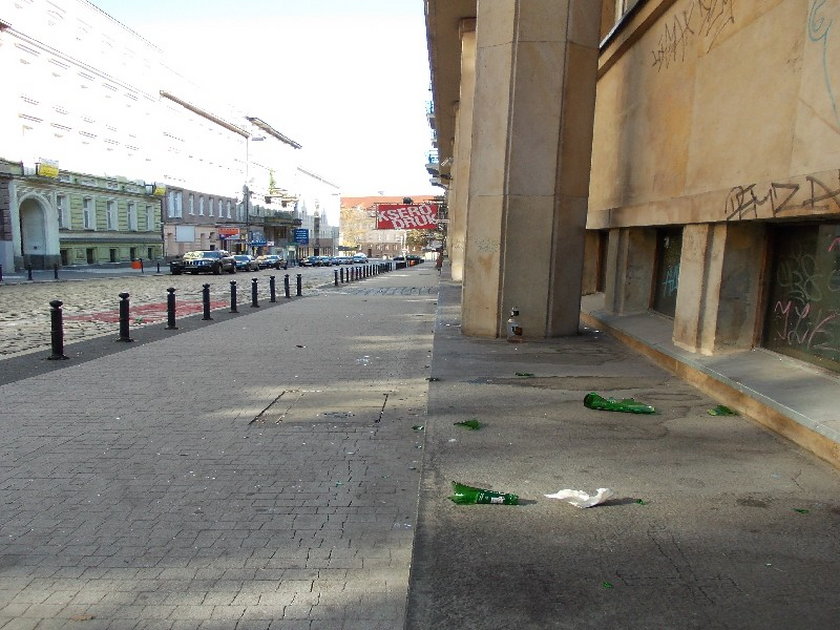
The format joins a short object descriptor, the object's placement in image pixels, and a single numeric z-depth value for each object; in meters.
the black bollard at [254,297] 17.91
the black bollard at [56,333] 9.20
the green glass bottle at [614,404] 5.47
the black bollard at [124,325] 10.92
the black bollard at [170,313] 12.80
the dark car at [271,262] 55.22
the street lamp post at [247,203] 67.97
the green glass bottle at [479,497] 3.58
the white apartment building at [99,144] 34.19
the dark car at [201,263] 39.12
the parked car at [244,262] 46.77
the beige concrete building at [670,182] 5.09
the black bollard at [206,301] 14.49
